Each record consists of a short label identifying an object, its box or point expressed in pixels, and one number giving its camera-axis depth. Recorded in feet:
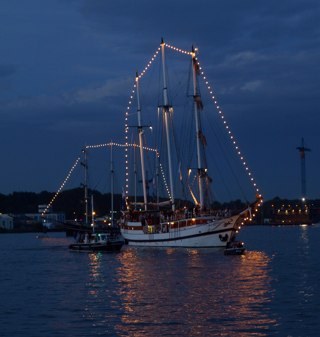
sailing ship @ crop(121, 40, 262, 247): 329.11
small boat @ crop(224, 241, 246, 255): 295.01
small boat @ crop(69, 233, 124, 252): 321.32
